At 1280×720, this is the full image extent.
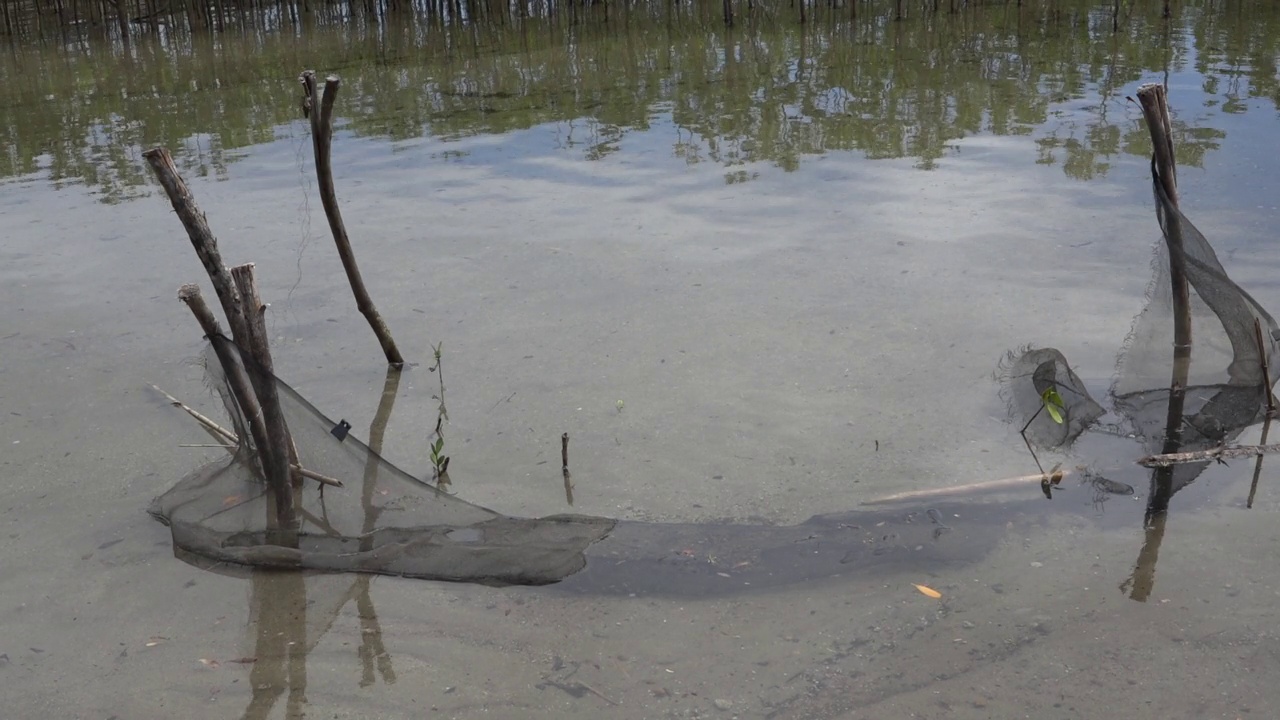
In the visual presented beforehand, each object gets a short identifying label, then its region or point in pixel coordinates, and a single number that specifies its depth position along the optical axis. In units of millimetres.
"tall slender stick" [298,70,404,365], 3789
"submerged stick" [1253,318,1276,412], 3254
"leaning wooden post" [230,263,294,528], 2877
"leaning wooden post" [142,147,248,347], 2838
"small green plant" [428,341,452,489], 3289
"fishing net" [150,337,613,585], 2840
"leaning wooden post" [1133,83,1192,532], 3352
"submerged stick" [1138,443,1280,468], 3105
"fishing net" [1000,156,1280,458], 3359
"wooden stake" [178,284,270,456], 2822
